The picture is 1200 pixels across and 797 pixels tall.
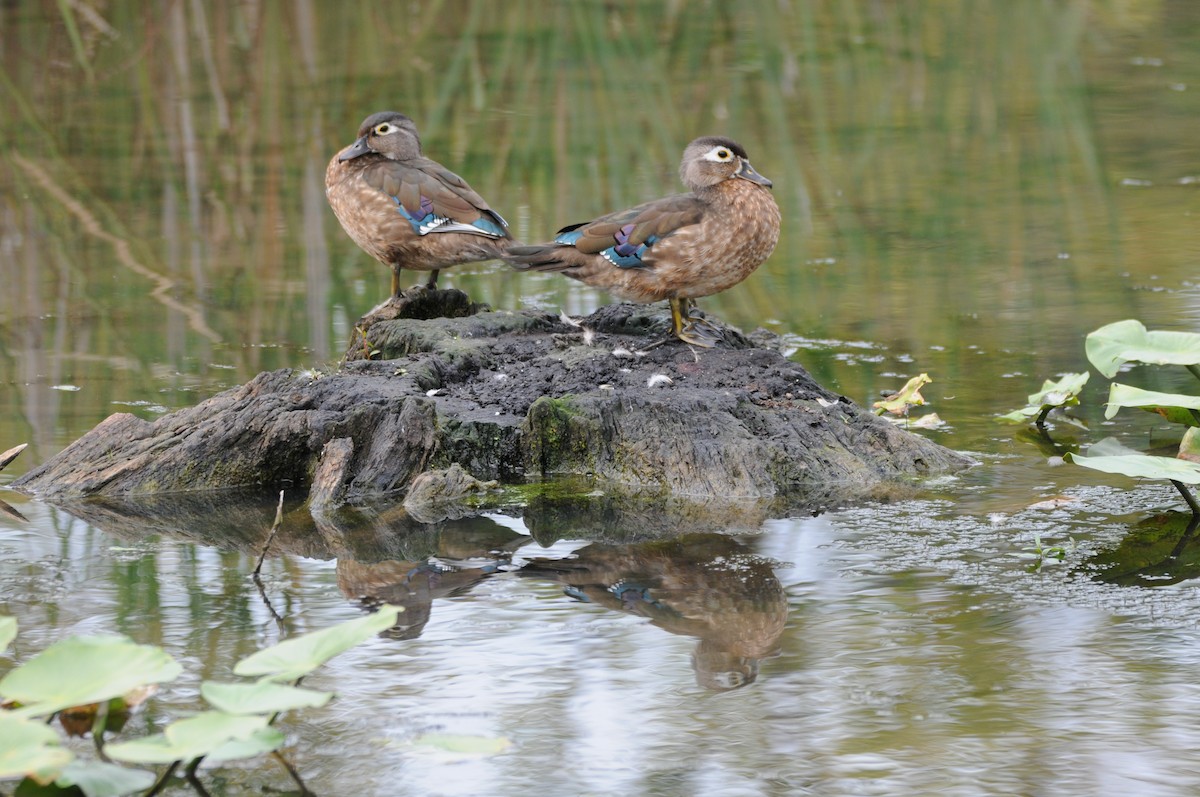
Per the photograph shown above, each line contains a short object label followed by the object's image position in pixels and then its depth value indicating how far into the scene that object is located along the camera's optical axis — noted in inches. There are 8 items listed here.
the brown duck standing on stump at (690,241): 447.5
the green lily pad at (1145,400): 369.1
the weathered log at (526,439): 394.3
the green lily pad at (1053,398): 428.5
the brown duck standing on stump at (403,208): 508.4
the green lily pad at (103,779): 218.1
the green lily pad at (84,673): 223.3
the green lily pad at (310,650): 231.5
